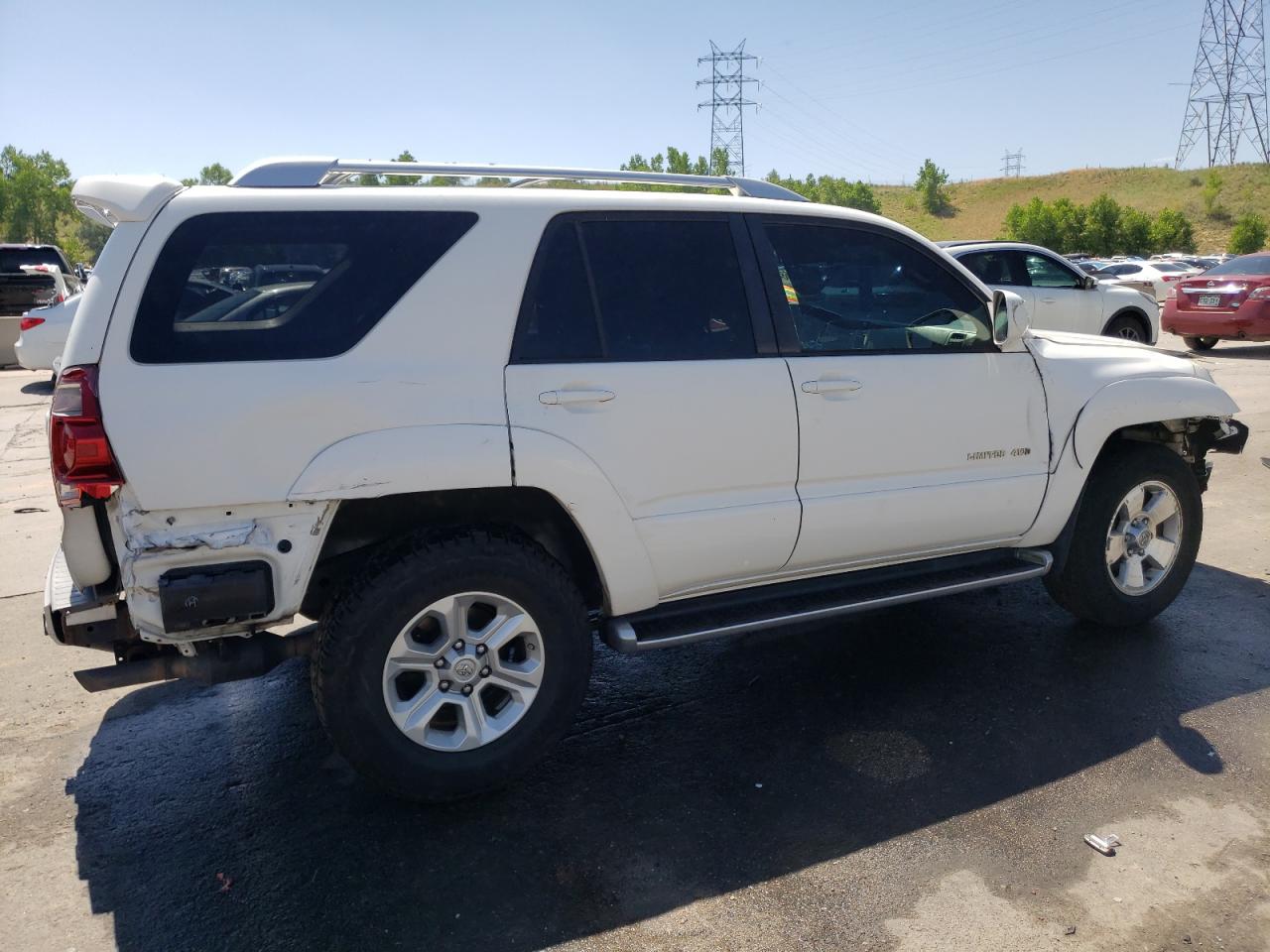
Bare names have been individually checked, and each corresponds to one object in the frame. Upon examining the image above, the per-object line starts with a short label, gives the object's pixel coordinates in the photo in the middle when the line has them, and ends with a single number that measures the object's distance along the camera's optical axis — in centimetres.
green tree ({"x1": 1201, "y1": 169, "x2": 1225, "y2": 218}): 7281
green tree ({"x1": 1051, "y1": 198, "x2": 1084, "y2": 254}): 6372
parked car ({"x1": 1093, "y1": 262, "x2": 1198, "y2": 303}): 2442
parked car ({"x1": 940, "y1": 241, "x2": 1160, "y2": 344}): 1244
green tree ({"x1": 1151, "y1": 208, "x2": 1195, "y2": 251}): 6247
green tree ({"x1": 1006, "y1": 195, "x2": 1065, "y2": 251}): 6519
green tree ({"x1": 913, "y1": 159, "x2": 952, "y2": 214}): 9575
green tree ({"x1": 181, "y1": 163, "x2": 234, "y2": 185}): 8470
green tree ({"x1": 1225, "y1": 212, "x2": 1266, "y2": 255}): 5522
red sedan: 1542
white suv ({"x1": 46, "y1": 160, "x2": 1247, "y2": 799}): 300
